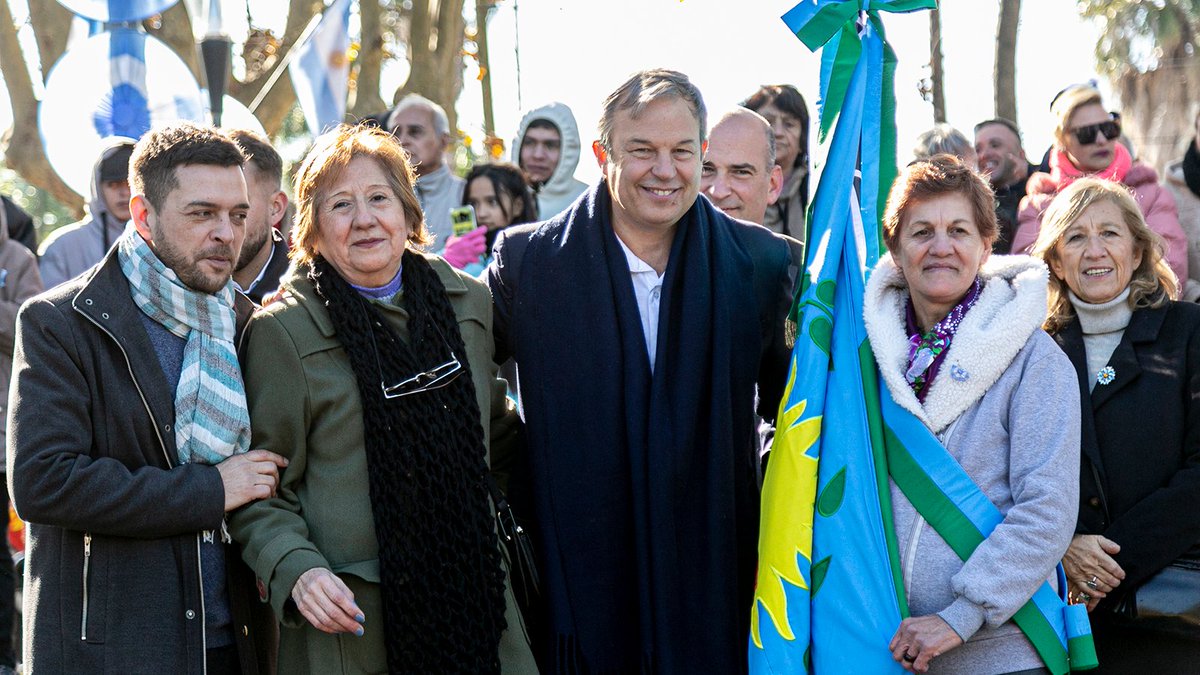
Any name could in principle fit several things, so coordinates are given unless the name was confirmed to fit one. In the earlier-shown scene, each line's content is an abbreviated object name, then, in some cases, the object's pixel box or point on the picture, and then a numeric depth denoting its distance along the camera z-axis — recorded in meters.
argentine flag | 9.79
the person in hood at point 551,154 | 7.47
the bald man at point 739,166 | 5.23
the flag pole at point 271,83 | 12.95
